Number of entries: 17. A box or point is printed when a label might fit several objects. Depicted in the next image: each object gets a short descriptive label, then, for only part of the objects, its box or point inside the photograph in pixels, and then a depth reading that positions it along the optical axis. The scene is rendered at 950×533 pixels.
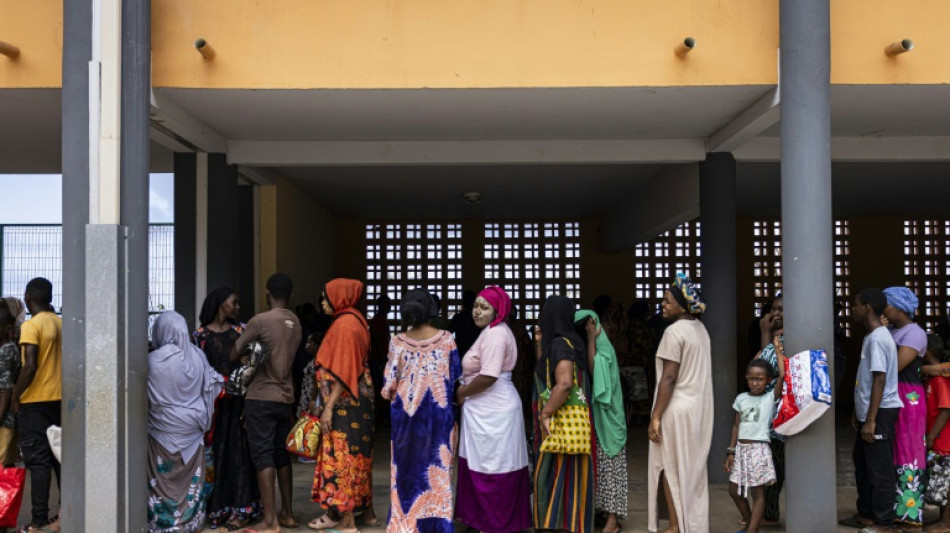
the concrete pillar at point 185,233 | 7.65
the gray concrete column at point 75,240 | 5.27
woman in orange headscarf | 5.64
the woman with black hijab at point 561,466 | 5.50
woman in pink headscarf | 5.52
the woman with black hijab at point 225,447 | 5.88
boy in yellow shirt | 5.59
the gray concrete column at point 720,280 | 7.36
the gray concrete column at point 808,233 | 5.34
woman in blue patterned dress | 5.51
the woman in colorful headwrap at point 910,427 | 5.77
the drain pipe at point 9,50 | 5.48
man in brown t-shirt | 5.68
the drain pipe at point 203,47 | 5.53
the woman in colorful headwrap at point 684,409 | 5.46
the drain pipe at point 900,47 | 5.56
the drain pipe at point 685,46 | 5.57
